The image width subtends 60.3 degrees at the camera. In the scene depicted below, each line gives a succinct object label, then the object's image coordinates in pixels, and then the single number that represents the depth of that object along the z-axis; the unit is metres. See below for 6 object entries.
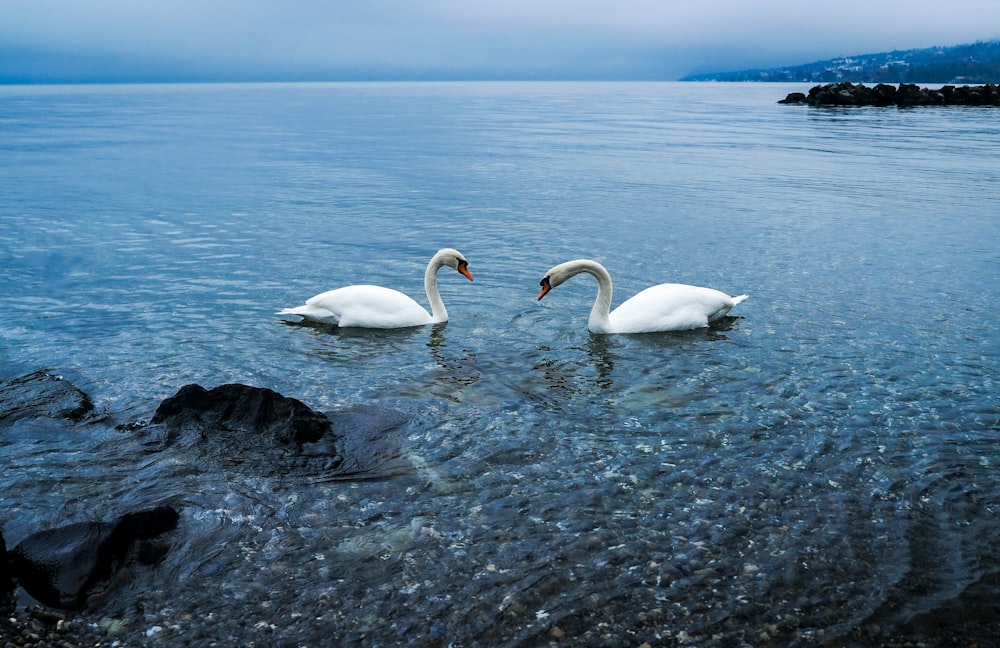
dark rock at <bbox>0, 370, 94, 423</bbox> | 8.45
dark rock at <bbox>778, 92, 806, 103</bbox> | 95.19
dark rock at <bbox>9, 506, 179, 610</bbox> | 5.59
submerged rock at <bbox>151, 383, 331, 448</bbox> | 7.89
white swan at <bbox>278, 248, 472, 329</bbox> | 11.75
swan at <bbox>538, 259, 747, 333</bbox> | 11.53
